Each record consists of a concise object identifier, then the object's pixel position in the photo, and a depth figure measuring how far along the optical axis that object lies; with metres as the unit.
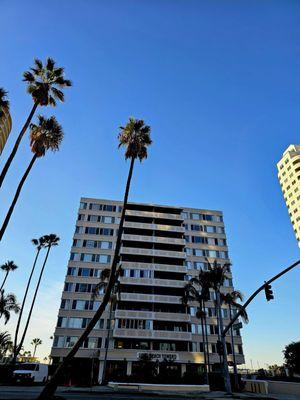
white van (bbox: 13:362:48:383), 28.77
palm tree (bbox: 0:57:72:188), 23.30
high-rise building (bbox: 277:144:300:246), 120.75
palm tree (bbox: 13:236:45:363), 44.42
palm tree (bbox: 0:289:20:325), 48.12
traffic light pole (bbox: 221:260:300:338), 15.77
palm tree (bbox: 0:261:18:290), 58.06
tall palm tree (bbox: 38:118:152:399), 25.58
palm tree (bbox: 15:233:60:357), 52.72
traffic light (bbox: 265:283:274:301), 16.58
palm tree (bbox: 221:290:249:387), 40.66
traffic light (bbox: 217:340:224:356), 21.55
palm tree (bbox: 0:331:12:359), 54.24
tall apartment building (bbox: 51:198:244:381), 46.69
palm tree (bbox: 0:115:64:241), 23.34
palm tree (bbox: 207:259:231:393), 34.34
